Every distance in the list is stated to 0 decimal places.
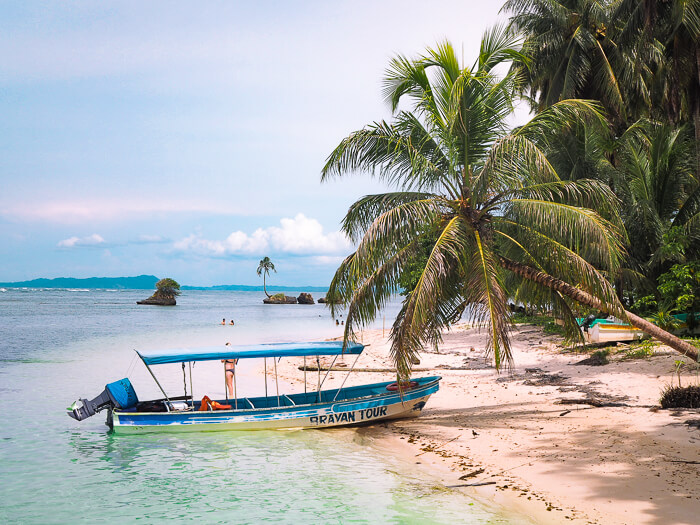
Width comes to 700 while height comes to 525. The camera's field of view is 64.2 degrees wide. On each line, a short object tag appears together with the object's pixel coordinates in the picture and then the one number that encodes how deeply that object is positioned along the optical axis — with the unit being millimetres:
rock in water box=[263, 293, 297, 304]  131000
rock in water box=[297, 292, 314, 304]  130875
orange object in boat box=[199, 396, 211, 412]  13434
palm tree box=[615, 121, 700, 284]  21297
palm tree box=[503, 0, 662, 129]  23984
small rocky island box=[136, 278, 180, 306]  102000
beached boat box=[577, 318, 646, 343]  20000
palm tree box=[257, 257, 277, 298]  120188
